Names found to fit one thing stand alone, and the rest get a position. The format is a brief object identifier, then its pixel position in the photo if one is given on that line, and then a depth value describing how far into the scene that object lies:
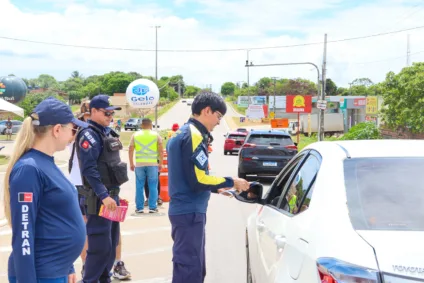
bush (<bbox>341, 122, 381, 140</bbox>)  27.61
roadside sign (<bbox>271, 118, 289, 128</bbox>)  54.16
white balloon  22.30
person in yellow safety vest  9.73
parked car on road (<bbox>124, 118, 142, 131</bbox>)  64.50
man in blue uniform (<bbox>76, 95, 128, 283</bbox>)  5.04
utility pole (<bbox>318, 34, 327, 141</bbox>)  36.81
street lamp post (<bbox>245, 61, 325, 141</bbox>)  34.40
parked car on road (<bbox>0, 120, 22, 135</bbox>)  47.19
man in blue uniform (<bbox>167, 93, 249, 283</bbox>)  4.27
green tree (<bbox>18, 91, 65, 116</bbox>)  72.75
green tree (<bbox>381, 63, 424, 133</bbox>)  29.84
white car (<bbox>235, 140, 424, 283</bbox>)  2.27
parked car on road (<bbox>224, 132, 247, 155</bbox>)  33.09
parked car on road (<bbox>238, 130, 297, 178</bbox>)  15.98
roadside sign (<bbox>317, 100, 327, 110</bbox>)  34.69
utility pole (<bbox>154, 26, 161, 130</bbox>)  60.52
